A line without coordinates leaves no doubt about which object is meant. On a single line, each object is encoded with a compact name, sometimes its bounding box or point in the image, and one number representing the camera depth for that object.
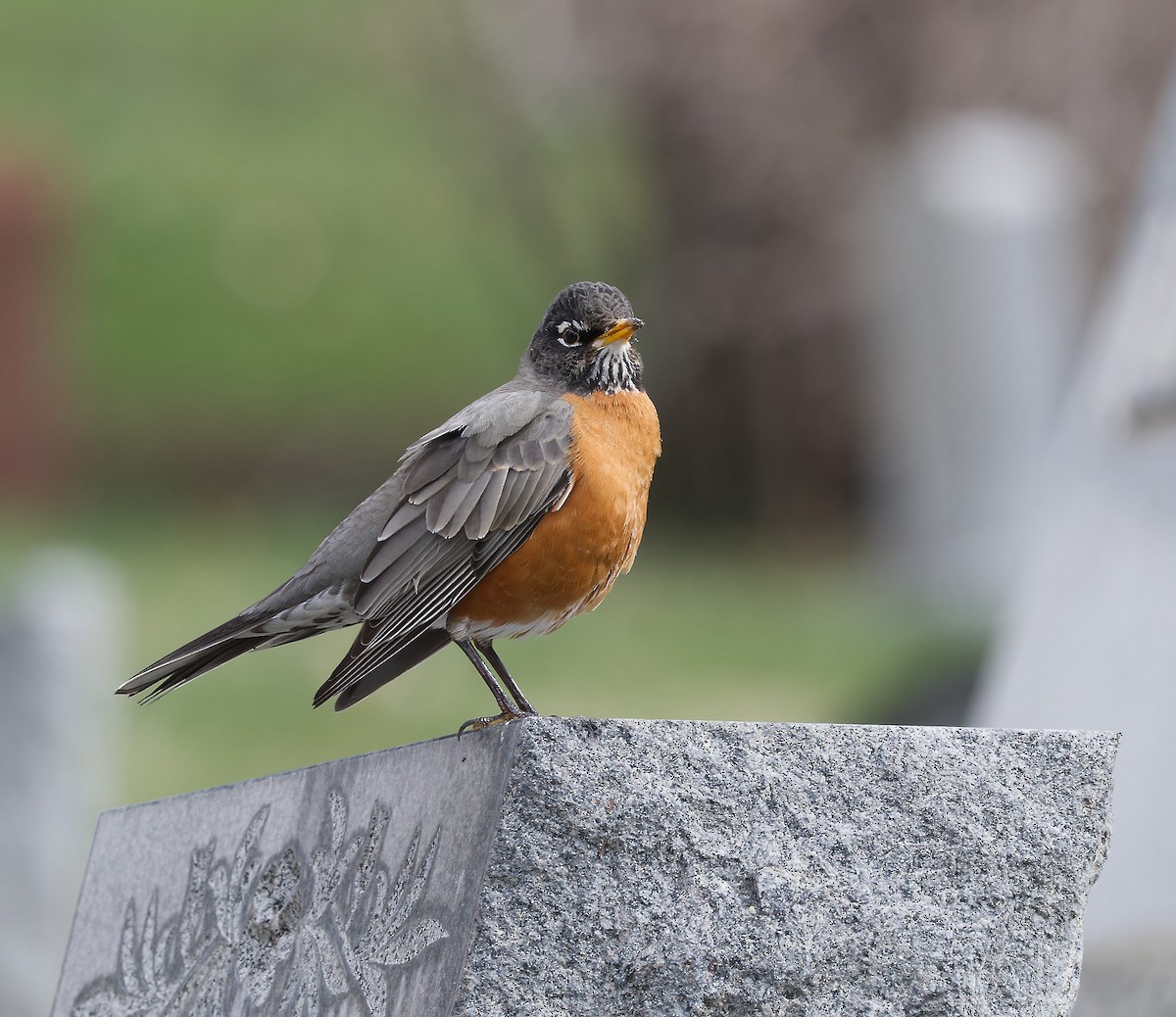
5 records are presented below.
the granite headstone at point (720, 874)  5.74
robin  7.49
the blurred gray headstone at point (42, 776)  16.09
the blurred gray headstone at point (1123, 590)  10.20
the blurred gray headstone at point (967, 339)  29.08
